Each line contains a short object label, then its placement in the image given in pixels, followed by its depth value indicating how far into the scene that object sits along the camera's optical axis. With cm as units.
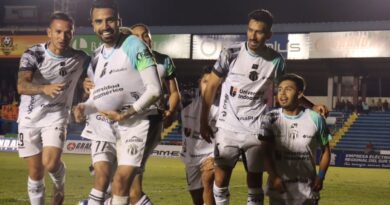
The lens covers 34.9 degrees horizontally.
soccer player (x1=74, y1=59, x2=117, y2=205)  571
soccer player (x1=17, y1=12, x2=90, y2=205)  756
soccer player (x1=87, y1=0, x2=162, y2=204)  556
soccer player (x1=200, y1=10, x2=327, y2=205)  663
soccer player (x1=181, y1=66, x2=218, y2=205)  802
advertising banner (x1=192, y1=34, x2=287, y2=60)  3450
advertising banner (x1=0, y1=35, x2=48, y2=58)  3525
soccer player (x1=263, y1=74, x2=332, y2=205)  647
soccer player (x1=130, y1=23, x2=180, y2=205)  693
